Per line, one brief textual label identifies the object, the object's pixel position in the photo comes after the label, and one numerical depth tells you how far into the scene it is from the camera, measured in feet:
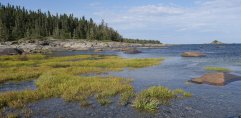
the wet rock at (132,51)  198.55
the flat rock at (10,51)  157.62
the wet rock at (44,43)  269.89
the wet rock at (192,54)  155.95
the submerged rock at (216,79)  58.17
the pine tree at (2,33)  274.02
